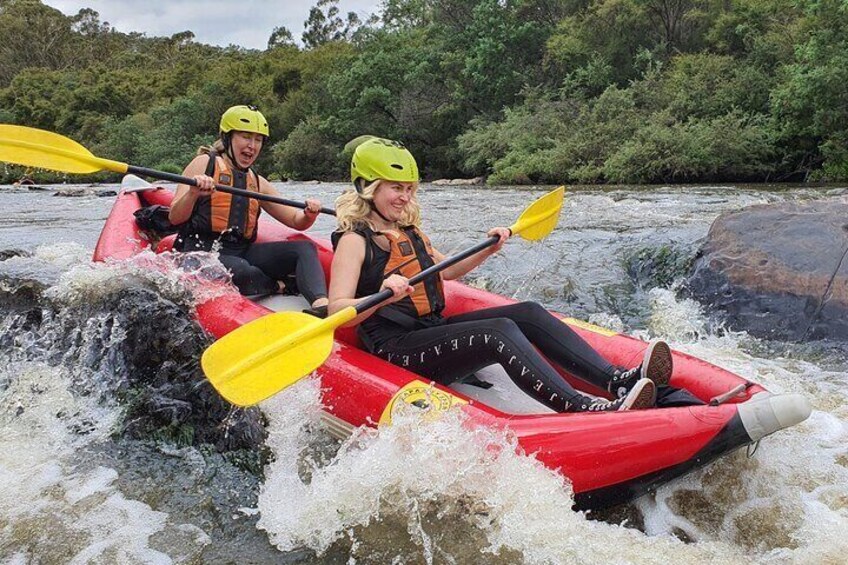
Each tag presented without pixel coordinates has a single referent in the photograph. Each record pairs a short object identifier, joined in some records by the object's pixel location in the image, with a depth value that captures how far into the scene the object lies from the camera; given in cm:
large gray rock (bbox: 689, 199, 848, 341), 395
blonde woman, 243
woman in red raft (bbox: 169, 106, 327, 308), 355
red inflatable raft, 204
